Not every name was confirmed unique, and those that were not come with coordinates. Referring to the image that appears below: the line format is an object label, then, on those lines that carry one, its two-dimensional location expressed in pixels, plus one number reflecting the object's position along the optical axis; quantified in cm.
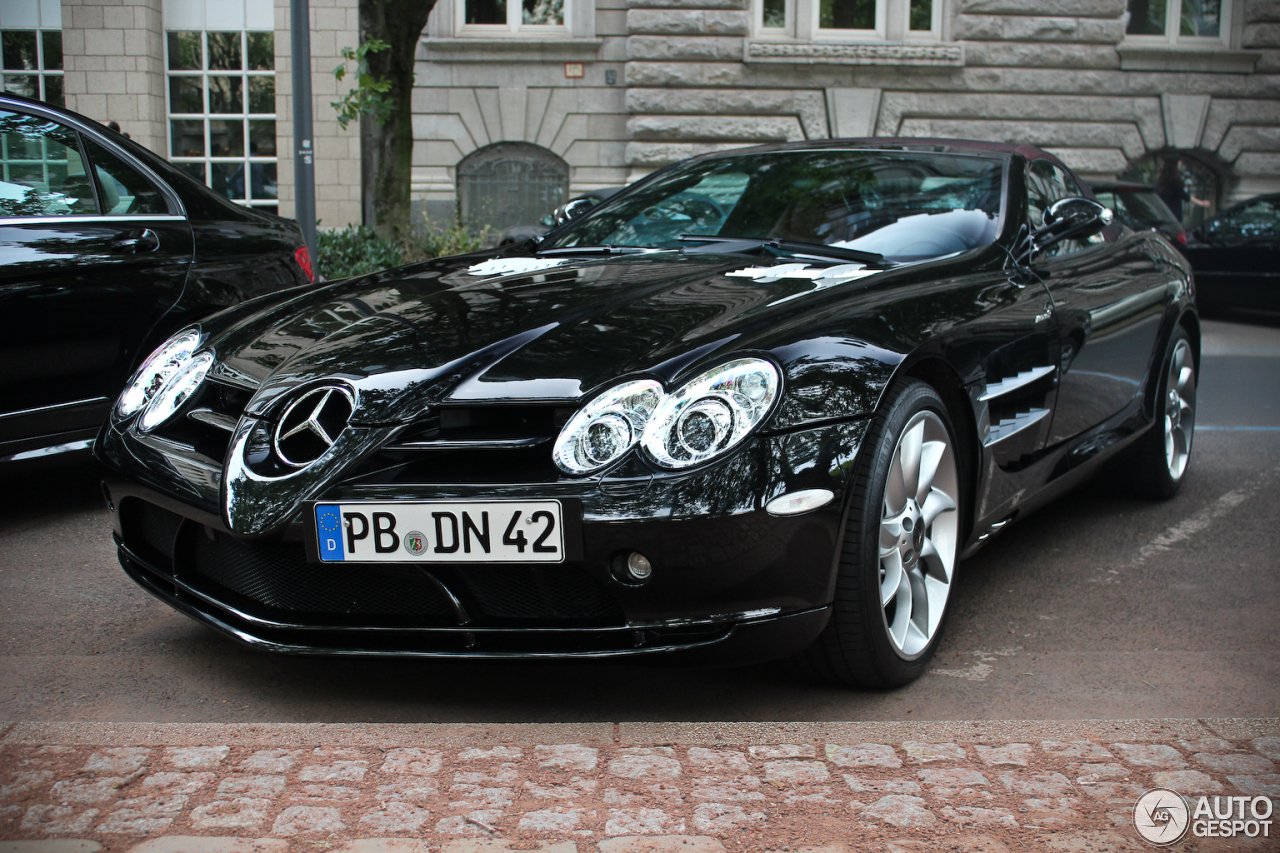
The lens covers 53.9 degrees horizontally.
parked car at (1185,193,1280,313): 1223
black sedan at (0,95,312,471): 439
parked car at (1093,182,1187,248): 1067
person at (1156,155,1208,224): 1738
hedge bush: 952
